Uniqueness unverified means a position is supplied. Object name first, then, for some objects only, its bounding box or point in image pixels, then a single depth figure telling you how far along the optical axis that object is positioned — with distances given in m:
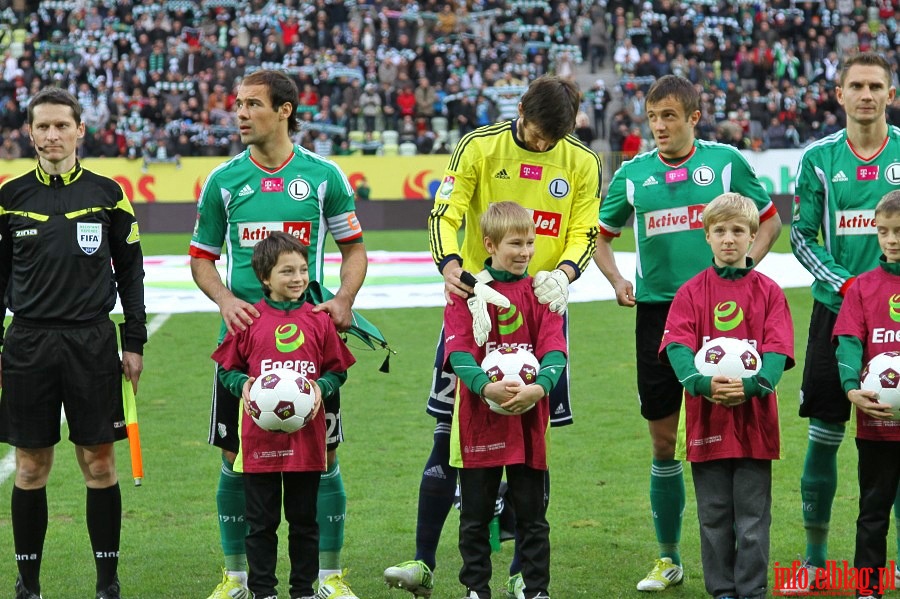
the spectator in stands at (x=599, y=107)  32.53
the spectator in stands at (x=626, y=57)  35.84
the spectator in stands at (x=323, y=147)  30.39
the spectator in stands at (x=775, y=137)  30.33
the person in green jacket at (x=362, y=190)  28.19
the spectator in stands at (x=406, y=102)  32.75
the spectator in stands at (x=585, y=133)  30.66
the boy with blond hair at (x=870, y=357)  5.22
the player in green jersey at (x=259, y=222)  5.63
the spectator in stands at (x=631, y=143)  30.03
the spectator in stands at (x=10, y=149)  29.27
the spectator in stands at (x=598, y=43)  36.56
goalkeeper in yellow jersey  5.77
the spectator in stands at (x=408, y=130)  30.92
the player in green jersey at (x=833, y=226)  5.74
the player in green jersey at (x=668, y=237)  5.93
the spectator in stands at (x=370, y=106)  32.19
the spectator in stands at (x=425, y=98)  33.06
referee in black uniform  5.44
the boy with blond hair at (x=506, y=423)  5.18
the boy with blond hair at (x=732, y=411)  5.13
